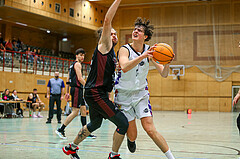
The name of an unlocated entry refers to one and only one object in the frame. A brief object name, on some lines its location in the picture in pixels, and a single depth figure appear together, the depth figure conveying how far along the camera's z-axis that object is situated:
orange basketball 3.71
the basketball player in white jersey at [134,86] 3.73
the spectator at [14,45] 21.02
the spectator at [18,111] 14.20
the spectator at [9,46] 20.50
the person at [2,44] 19.25
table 12.80
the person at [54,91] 10.99
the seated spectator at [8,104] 13.92
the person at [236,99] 4.69
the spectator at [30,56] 20.33
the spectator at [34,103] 14.83
